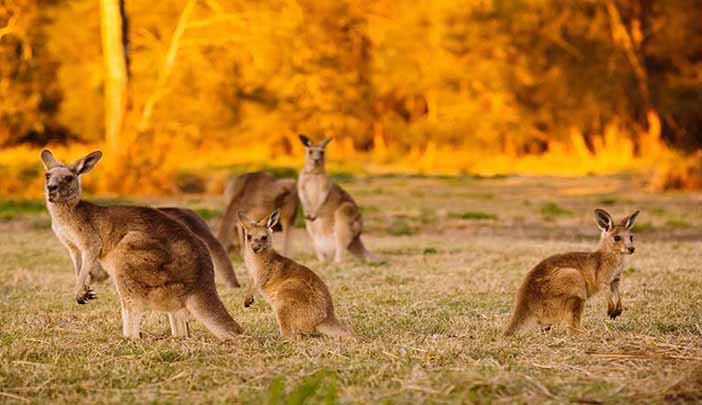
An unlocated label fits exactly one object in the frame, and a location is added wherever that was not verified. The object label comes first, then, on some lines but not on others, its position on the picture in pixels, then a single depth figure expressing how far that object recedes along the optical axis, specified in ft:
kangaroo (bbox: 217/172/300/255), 71.20
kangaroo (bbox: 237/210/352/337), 41.98
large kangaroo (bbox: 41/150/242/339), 40.70
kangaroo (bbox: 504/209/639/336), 42.29
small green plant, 27.12
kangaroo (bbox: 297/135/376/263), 74.02
